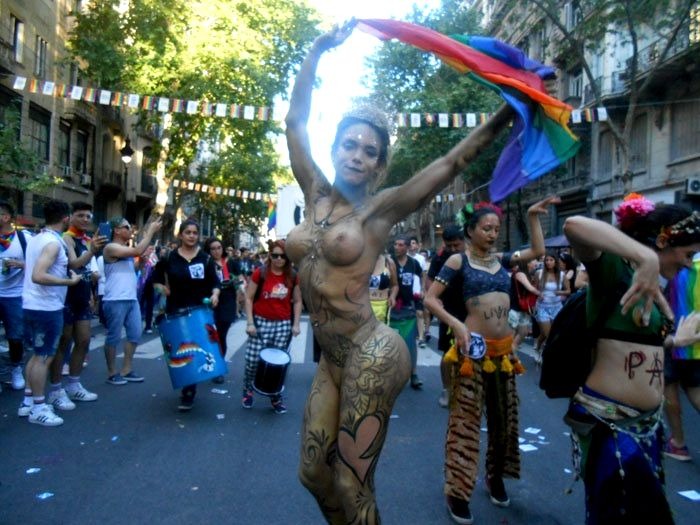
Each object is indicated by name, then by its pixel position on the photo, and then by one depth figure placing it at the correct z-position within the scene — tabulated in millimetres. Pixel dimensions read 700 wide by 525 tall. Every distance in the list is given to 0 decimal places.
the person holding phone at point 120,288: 7090
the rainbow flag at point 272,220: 21723
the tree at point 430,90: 26891
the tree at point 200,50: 21047
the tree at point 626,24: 17016
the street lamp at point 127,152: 18661
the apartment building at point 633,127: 20734
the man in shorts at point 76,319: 6383
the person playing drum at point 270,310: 6691
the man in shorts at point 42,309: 5664
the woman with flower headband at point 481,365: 3863
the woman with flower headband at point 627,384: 2475
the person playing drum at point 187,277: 6965
